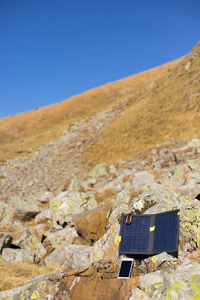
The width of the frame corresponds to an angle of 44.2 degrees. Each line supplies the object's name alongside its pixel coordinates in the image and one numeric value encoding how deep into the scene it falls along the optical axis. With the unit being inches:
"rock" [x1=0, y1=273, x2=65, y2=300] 259.8
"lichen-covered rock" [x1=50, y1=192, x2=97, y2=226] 681.6
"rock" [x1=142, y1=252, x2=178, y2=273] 252.4
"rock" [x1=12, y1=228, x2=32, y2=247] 633.2
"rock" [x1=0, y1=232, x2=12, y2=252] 583.8
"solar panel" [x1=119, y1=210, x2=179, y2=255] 277.8
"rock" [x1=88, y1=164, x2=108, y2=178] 1230.3
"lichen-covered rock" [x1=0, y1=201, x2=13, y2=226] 831.1
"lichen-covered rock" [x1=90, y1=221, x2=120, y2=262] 326.6
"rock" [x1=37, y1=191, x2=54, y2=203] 1059.3
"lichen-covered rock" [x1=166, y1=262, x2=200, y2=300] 207.0
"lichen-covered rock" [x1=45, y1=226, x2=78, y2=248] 602.2
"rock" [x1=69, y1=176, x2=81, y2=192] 982.6
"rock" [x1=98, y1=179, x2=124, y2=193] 851.9
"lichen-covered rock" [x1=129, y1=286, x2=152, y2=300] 218.3
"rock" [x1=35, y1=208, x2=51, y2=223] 810.9
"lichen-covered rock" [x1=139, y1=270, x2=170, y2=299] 218.2
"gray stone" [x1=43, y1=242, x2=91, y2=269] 461.7
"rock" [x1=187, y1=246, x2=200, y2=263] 256.6
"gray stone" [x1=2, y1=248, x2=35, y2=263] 545.0
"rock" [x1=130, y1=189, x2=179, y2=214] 351.9
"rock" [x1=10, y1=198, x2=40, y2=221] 856.9
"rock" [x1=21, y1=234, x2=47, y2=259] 606.1
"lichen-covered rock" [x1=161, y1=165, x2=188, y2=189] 732.9
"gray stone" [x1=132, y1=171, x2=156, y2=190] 829.8
